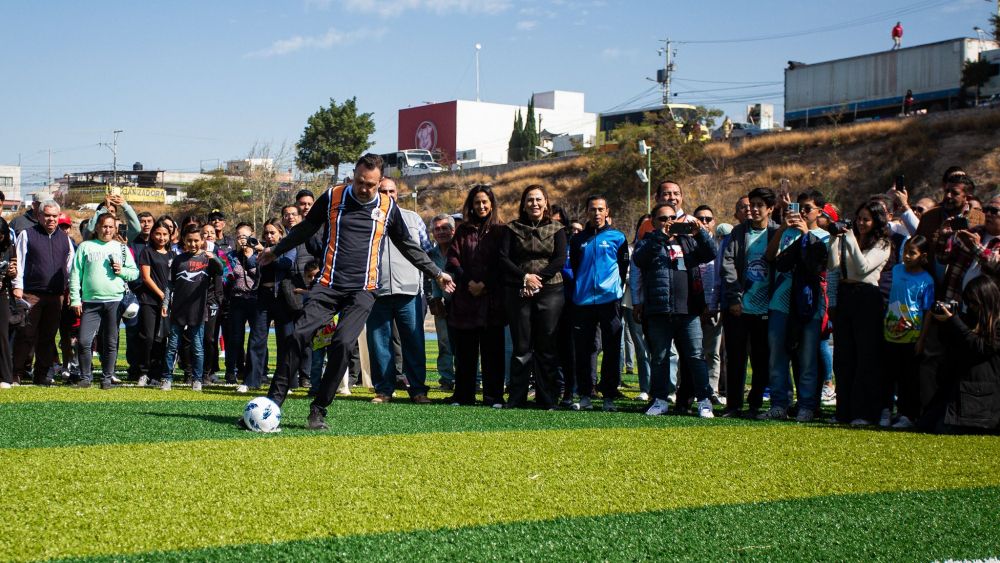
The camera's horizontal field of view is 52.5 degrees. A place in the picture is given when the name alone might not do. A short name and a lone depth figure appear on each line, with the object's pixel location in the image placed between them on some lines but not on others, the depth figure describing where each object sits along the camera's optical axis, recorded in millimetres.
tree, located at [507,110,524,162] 87000
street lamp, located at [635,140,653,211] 40719
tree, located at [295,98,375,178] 80188
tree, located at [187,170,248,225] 67125
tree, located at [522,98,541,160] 86375
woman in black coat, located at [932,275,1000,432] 8164
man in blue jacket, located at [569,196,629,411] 10273
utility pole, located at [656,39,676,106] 73562
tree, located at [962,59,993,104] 41844
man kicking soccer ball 7822
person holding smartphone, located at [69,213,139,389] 11273
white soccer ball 7703
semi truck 42969
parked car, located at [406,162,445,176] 70438
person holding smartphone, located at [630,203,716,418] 9688
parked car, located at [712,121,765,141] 56675
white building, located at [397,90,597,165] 96375
